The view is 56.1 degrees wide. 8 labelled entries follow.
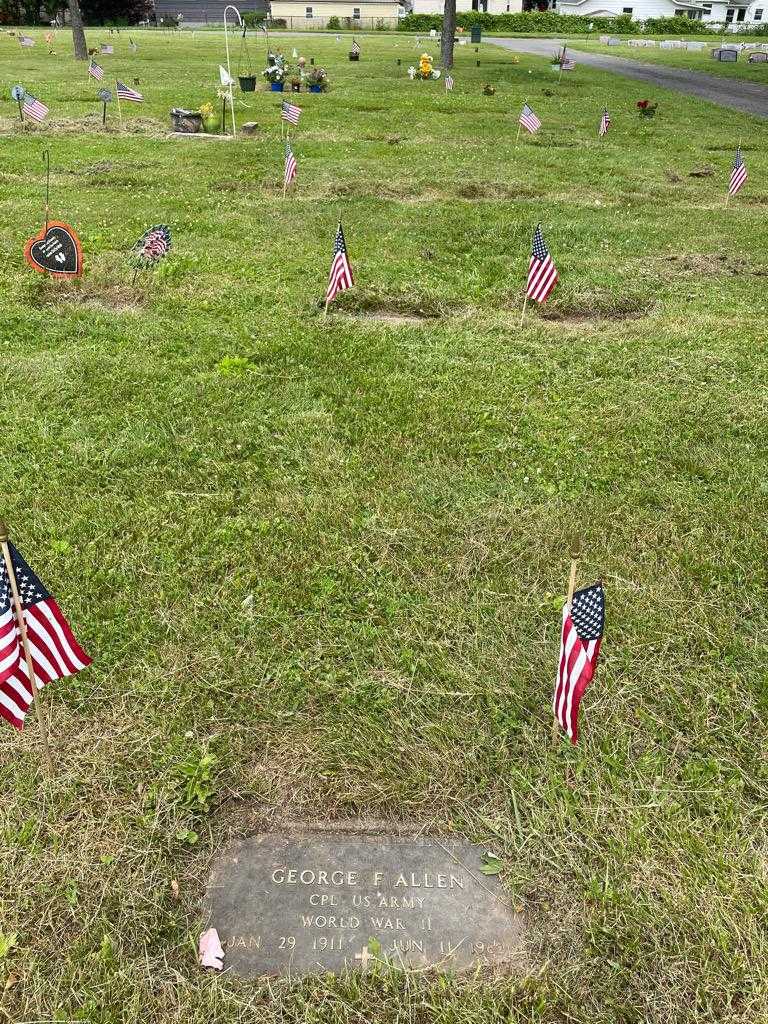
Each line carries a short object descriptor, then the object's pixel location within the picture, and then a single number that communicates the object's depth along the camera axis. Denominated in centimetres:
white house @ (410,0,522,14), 6888
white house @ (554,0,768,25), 7138
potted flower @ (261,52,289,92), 2470
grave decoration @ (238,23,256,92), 2436
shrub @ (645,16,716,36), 6412
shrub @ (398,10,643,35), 6084
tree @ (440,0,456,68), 2920
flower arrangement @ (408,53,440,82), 2830
